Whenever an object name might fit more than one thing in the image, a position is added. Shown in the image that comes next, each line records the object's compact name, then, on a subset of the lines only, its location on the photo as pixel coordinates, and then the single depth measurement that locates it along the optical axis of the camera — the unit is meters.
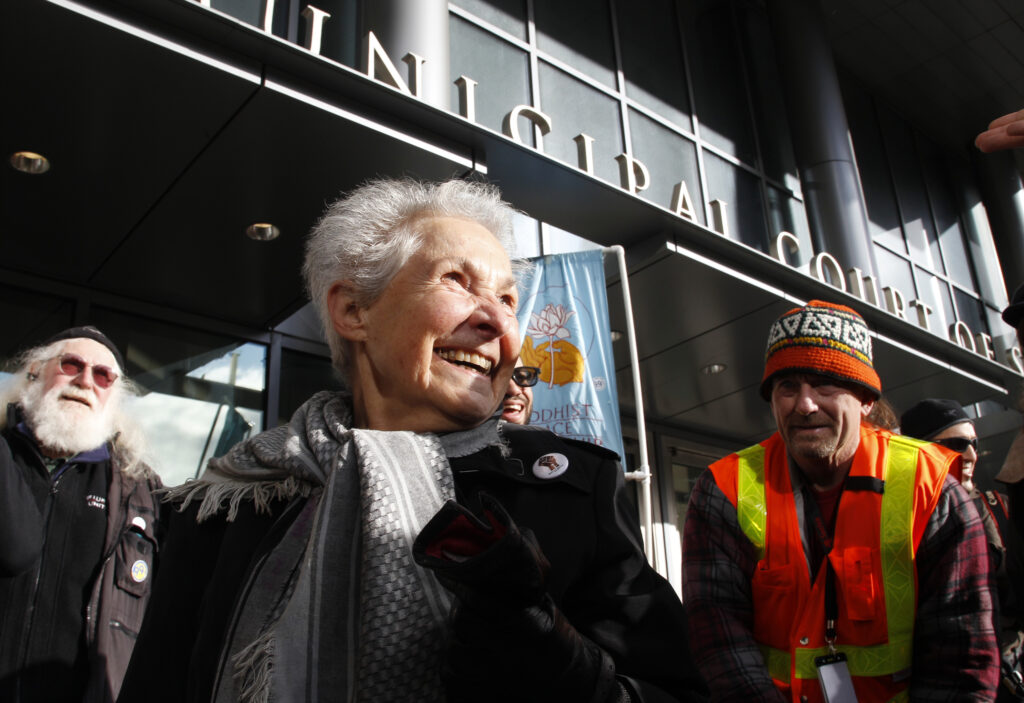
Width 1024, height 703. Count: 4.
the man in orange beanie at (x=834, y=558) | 2.31
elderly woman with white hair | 0.97
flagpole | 3.96
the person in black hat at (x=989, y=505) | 2.81
